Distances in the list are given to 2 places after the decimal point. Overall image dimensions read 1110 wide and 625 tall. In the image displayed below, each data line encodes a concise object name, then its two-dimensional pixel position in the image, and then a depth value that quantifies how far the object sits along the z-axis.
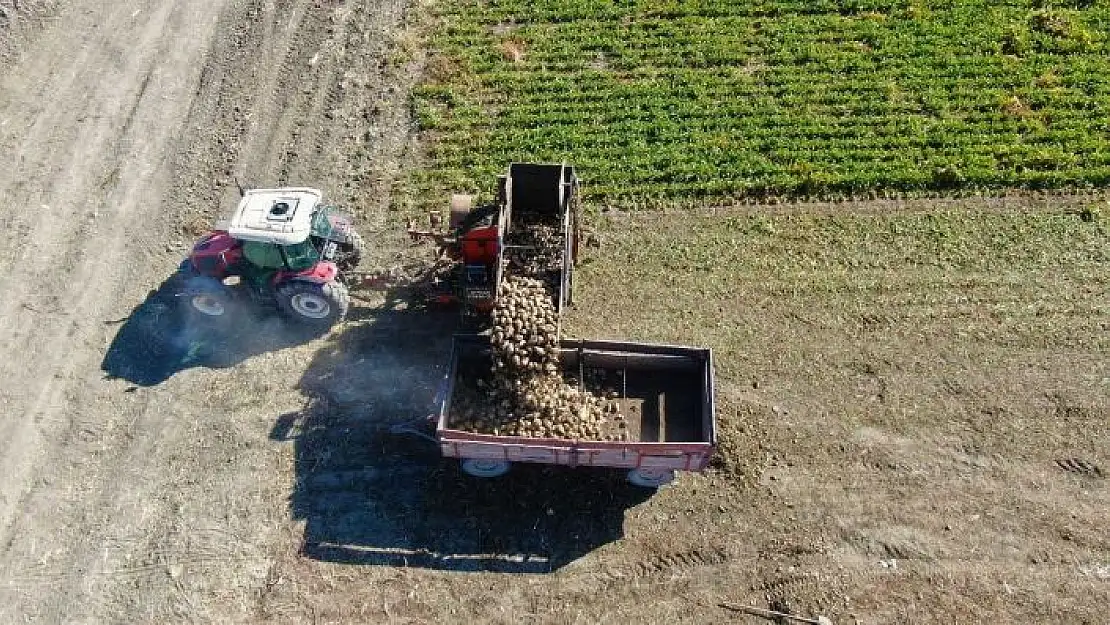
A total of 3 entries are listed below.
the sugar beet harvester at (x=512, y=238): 13.75
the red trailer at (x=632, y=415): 11.80
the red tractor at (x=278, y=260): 13.88
